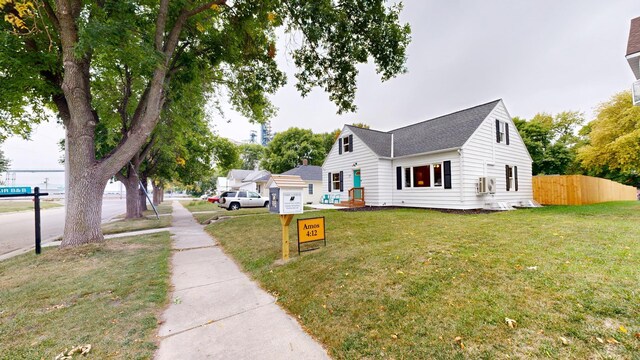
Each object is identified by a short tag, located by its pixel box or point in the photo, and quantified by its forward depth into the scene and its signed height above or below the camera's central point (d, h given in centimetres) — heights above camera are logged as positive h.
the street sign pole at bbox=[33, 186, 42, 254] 669 -56
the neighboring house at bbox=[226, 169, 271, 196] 3421 +82
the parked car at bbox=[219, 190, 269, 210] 2052 -117
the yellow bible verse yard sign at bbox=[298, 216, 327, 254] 582 -112
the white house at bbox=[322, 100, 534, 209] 1252 +99
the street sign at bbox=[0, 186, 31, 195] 635 +3
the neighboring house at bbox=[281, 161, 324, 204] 2716 -14
